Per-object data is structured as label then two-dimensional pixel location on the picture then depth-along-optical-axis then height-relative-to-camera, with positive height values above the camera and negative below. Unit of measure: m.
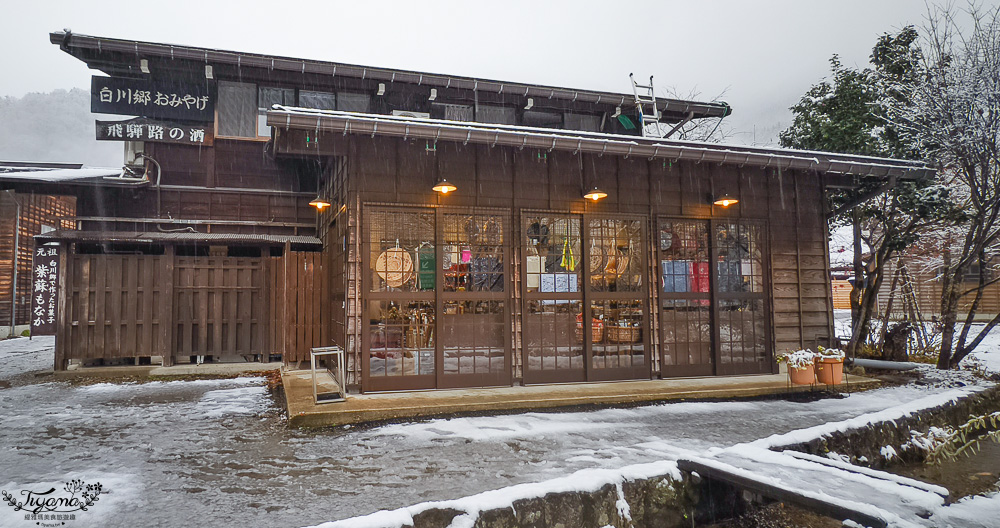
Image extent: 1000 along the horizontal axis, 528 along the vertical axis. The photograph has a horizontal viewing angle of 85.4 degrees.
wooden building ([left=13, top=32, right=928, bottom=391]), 6.63 +0.91
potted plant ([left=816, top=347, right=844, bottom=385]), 7.13 -0.98
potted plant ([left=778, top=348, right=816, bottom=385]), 7.14 -0.97
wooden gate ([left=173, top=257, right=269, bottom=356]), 9.27 -0.09
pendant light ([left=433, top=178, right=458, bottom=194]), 6.57 +1.37
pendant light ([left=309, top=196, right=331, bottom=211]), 8.13 +1.45
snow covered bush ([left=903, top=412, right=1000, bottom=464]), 5.42 -1.54
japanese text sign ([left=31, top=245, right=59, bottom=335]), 8.54 +0.19
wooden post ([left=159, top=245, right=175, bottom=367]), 9.07 -0.07
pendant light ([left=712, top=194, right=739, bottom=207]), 7.81 +1.36
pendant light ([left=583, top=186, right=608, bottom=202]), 7.16 +1.35
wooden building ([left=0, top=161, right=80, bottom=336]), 16.59 +1.63
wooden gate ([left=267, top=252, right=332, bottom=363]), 8.45 -0.03
